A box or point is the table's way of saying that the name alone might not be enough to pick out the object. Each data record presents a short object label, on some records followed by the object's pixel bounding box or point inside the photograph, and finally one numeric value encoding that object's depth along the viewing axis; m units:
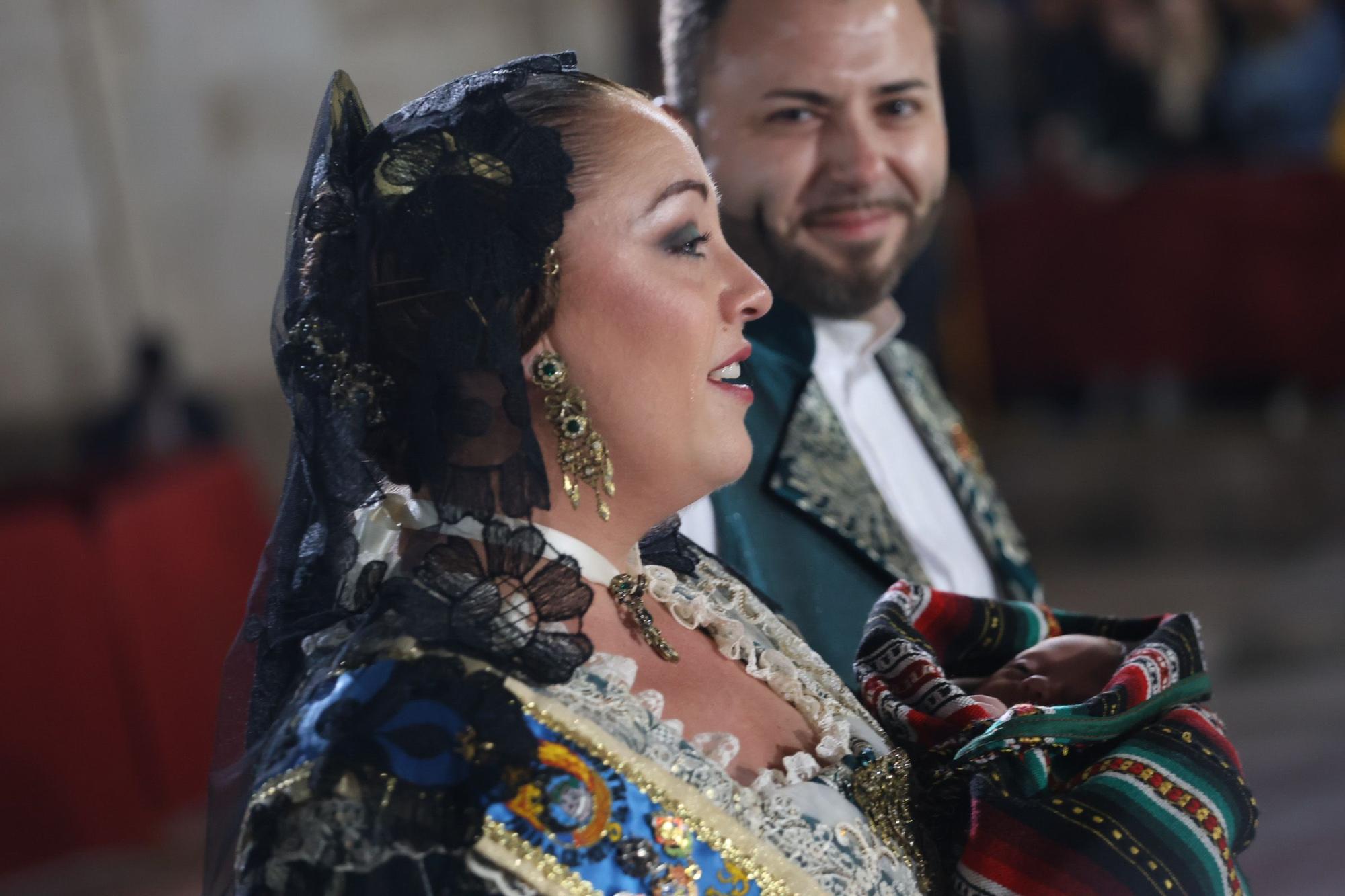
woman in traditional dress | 1.64
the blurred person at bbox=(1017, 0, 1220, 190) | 7.24
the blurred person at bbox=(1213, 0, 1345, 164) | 6.84
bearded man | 1.95
